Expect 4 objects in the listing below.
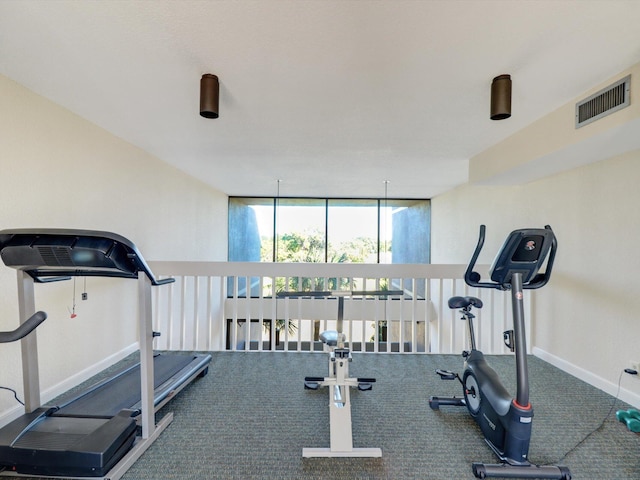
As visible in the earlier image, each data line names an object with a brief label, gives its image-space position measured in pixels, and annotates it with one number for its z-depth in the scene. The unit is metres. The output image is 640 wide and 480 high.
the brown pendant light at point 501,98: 1.71
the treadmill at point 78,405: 1.48
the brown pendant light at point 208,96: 1.76
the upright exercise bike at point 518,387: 1.55
